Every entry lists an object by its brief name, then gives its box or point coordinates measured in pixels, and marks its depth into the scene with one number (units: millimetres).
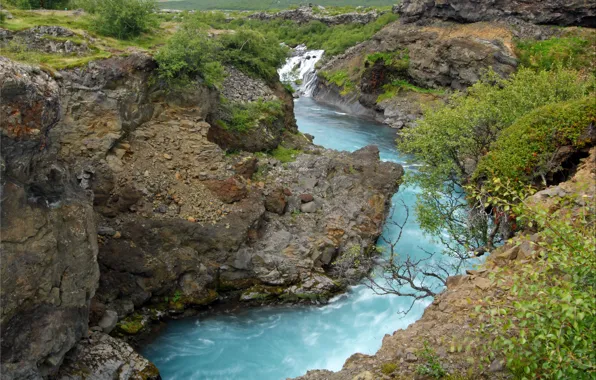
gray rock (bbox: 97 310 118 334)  12367
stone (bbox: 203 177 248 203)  16375
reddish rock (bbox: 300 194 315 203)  18266
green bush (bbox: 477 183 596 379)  4957
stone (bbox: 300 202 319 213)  17891
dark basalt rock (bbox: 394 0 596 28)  39250
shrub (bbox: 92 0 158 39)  18891
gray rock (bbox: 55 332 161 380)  10594
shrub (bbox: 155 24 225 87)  16891
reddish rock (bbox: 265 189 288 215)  17344
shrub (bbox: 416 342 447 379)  8242
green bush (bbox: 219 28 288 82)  23430
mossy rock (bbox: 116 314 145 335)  13164
